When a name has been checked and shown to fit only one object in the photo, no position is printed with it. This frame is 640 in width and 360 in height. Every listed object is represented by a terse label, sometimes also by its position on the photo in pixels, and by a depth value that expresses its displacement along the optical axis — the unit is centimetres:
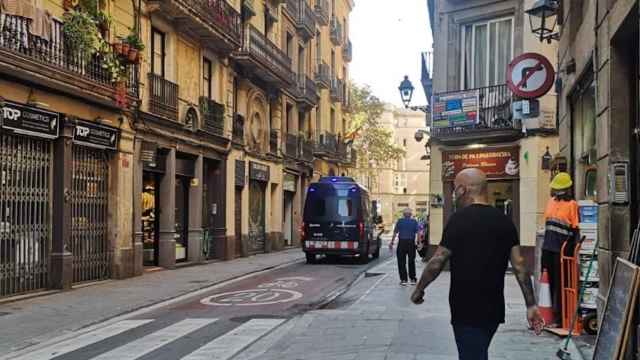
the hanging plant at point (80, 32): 1539
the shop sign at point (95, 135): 1600
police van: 2447
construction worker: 959
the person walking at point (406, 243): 1716
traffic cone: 950
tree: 5909
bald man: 532
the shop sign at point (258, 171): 2898
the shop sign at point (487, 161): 2055
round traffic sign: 1351
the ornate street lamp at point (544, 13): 1333
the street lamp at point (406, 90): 2486
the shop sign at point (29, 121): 1345
